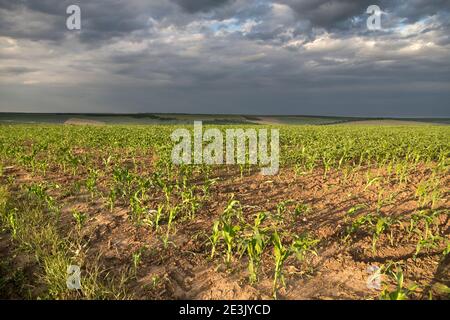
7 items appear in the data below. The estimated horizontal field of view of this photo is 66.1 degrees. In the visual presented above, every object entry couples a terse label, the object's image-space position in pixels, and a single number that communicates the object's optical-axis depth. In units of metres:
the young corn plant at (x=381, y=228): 4.49
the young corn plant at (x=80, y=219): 5.21
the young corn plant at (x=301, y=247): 3.83
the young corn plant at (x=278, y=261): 3.70
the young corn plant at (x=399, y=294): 3.01
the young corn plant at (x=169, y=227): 4.70
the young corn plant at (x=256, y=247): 3.88
